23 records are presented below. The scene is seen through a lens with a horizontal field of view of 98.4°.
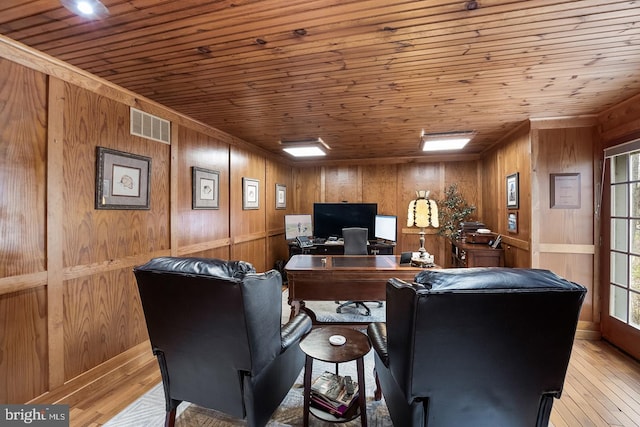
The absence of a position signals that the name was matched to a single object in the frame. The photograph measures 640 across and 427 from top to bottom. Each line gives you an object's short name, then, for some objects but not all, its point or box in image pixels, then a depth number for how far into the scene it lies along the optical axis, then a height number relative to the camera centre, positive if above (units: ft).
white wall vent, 8.61 +2.77
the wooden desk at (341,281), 9.55 -2.48
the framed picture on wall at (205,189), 11.07 +0.92
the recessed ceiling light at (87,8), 4.71 +3.56
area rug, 6.14 -4.75
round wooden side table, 5.59 -2.95
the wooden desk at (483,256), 13.09 -2.21
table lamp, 9.97 -0.19
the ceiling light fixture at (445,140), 12.37 +3.35
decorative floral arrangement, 17.36 -0.08
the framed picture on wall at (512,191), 12.05 +0.82
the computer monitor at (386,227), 16.65 -1.10
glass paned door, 9.07 -1.03
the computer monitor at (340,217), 18.82 -0.49
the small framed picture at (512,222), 12.16 -0.57
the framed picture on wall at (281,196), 18.88 +0.97
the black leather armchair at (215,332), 4.80 -2.24
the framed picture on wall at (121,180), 7.59 +0.90
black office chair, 14.25 -1.61
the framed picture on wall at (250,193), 14.76 +0.93
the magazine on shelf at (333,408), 5.82 -4.25
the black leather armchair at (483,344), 4.05 -2.06
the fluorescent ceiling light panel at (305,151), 15.01 +3.41
